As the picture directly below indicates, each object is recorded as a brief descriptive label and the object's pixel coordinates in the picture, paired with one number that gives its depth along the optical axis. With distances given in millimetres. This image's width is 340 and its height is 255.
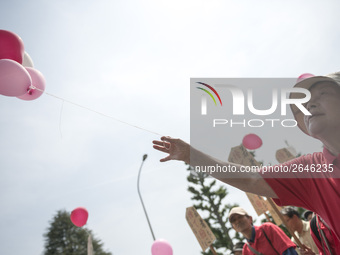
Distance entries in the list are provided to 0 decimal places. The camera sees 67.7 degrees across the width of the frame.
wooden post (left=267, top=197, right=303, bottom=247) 3947
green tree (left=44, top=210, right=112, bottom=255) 30031
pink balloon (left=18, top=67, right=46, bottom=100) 3150
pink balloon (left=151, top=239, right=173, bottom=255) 5898
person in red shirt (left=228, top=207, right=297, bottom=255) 3090
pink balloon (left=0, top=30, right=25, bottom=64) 2779
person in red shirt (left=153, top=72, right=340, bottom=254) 1188
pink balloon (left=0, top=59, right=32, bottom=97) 2626
